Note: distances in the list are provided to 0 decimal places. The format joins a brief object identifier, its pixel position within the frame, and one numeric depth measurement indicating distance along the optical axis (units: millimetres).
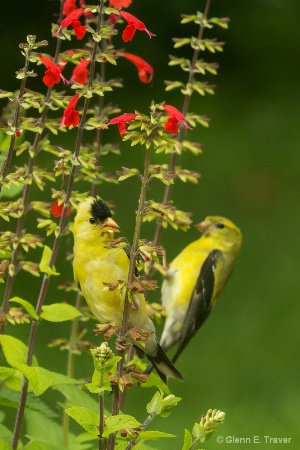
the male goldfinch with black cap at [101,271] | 4434
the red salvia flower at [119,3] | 4211
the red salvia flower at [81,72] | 4402
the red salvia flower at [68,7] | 4266
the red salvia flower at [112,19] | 4663
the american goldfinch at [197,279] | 6941
